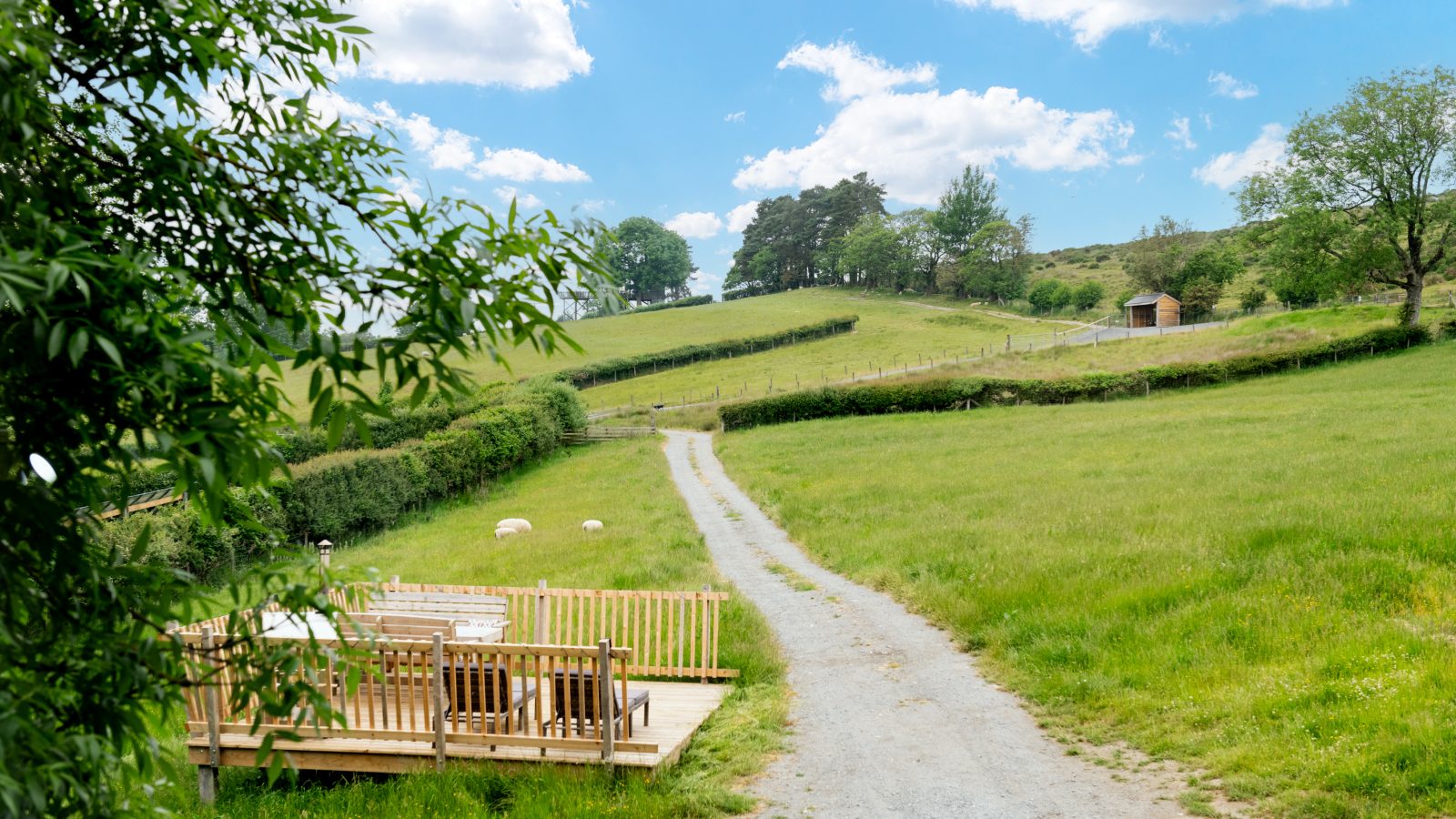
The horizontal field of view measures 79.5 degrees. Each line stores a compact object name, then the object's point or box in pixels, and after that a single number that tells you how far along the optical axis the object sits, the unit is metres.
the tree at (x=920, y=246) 118.75
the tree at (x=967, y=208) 115.12
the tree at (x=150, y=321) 2.30
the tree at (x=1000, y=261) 104.75
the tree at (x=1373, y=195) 50.56
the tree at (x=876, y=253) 119.00
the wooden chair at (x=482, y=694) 8.39
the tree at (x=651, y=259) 147.50
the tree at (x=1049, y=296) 97.00
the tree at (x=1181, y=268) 82.88
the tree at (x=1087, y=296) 94.75
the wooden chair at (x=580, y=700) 8.37
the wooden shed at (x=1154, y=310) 75.62
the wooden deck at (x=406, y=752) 8.38
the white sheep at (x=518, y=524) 25.28
